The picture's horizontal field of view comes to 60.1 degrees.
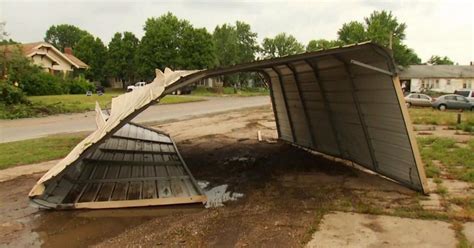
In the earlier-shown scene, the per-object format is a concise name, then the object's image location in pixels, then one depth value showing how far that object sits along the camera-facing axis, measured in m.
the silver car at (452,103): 31.97
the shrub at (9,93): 26.38
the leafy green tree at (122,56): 62.59
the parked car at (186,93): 55.45
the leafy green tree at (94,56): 65.31
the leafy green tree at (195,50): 60.25
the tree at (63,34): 109.75
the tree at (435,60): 104.31
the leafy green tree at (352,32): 73.25
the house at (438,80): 65.81
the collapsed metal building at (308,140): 7.55
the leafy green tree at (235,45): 78.25
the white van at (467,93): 32.86
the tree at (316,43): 104.62
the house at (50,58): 51.19
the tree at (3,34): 28.69
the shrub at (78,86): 45.24
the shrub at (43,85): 36.17
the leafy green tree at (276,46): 97.00
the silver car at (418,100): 35.25
